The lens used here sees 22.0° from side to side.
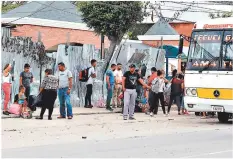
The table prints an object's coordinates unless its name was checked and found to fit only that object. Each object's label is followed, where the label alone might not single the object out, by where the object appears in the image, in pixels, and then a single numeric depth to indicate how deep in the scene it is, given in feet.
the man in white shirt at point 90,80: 71.61
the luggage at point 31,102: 59.66
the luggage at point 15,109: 59.31
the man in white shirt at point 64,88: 59.67
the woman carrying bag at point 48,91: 57.21
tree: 81.87
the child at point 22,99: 58.59
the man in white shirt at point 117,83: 73.41
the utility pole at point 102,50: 80.91
